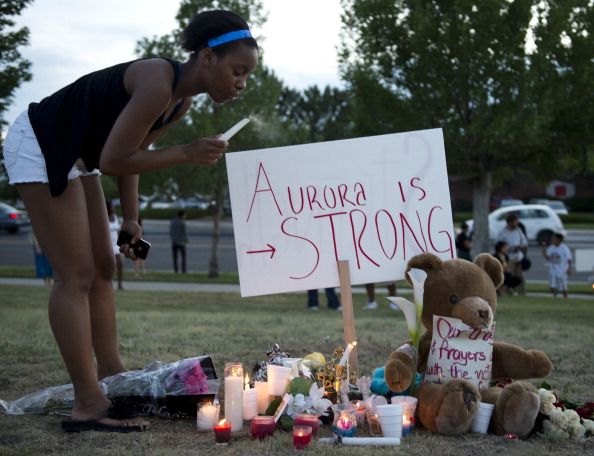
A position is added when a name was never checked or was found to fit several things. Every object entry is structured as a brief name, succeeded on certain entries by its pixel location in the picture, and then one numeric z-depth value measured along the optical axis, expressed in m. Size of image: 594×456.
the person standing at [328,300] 10.61
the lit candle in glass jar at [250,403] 3.28
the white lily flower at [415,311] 3.36
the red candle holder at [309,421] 3.00
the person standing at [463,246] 12.97
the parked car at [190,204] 49.83
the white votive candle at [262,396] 3.37
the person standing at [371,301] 10.57
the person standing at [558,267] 13.13
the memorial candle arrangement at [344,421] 2.99
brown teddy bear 3.06
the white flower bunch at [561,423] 3.05
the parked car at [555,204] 40.23
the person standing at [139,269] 16.81
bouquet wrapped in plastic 3.36
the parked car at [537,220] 24.69
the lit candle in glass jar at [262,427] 3.02
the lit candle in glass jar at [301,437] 2.83
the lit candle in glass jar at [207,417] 3.18
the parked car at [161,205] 50.12
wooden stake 3.69
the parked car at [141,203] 44.46
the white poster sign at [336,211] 3.74
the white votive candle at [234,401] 3.17
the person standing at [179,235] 17.52
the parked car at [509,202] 41.25
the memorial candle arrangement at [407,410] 3.10
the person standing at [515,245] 13.65
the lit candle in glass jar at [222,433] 2.95
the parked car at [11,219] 30.01
